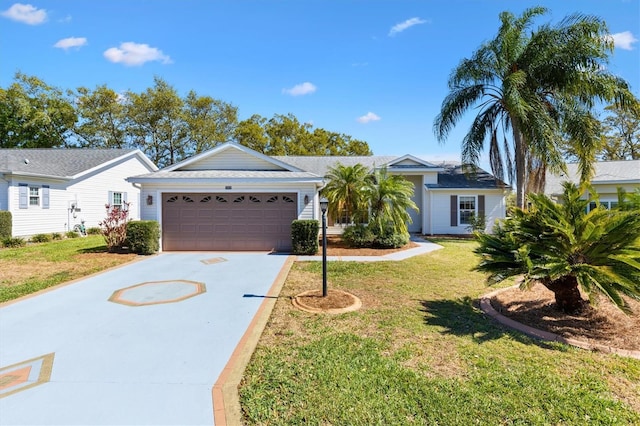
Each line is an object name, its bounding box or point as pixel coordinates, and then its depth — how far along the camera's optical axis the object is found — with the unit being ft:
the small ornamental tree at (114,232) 36.52
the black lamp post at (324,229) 19.16
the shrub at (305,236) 35.40
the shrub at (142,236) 35.24
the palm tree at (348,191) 40.98
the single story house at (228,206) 37.22
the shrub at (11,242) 42.06
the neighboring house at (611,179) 56.60
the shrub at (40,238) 46.85
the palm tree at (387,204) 39.91
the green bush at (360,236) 40.88
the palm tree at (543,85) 44.37
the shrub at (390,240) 40.40
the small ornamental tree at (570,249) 13.52
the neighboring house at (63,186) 46.68
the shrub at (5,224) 43.24
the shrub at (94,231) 57.47
